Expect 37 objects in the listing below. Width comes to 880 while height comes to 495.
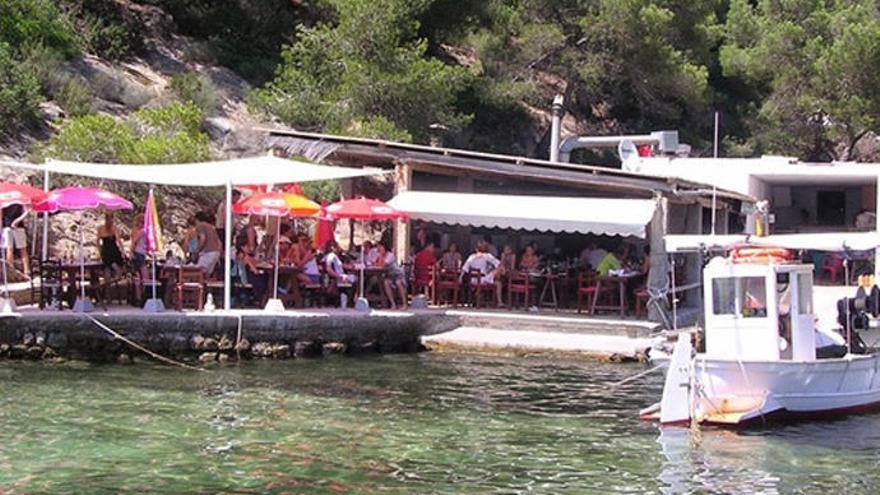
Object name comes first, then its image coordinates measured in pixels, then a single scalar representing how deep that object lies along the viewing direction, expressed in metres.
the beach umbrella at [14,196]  21.31
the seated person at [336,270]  24.20
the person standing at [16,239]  24.14
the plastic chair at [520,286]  25.59
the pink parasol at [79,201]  21.25
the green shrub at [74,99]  35.00
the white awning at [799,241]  20.27
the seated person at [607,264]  25.44
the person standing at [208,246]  23.61
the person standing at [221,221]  25.26
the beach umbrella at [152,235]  22.02
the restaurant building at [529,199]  24.92
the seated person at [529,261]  26.16
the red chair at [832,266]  31.81
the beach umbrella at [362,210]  23.78
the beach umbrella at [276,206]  22.39
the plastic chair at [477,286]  25.69
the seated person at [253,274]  23.44
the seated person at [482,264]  25.86
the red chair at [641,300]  24.81
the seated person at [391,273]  24.92
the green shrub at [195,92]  37.88
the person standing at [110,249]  22.70
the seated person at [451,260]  26.19
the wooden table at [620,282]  24.98
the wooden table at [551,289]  25.89
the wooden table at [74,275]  21.95
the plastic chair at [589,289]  25.28
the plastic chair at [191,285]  22.75
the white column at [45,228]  23.39
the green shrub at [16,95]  32.59
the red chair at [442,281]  25.83
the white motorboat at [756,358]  17.64
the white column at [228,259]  22.19
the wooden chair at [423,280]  26.00
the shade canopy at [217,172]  22.34
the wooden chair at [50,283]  22.02
